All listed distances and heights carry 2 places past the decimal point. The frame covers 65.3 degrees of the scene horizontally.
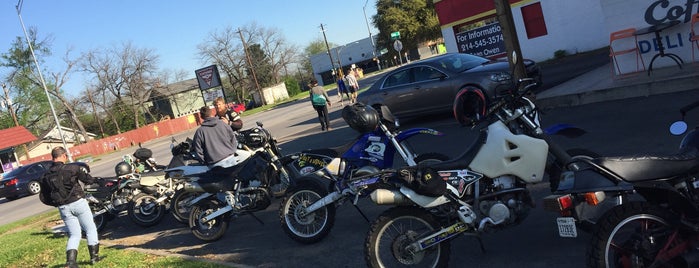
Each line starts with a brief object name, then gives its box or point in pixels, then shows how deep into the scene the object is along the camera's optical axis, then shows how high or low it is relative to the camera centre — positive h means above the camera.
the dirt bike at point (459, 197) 4.20 -1.10
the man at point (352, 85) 23.02 -0.16
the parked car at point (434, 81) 11.66 -0.55
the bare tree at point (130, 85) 68.00 +7.08
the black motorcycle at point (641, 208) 3.18 -1.18
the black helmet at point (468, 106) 4.82 -0.49
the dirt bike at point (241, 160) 7.18 -0.65
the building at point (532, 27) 20.27 +0.25
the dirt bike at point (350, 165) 5.73 -0.95
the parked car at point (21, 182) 21.84 -0.38
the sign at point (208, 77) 36.84 +2.87
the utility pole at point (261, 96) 70.82 +1.17
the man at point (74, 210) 7.00 -0.66
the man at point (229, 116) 8.62 -0.02
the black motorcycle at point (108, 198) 9.47 -0.85
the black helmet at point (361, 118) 5.66 -0.39
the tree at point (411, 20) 62.78 +5.08
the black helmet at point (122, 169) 9.84 -0.45
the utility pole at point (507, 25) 11.95 +0.29
